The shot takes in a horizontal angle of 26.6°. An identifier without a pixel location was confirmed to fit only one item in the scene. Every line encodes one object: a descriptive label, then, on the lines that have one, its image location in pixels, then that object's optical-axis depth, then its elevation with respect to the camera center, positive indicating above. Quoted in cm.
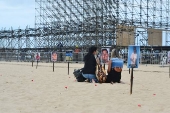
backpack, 1080 -68
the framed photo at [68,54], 1504 -6
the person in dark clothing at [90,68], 1065 -44
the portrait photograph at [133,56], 769 -6
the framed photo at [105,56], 1307 -10
